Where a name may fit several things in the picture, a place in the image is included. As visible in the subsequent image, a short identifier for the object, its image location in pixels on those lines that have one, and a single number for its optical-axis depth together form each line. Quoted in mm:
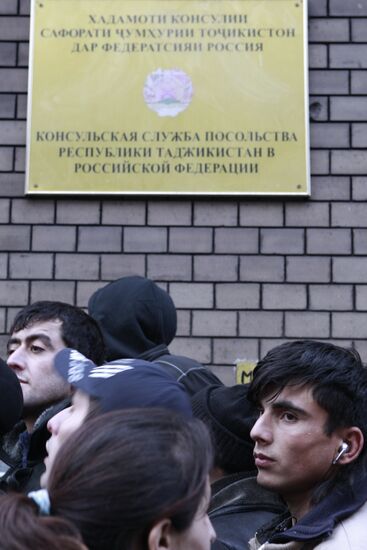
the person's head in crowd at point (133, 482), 1576
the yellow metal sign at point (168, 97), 6098
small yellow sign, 5871
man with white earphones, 2650
